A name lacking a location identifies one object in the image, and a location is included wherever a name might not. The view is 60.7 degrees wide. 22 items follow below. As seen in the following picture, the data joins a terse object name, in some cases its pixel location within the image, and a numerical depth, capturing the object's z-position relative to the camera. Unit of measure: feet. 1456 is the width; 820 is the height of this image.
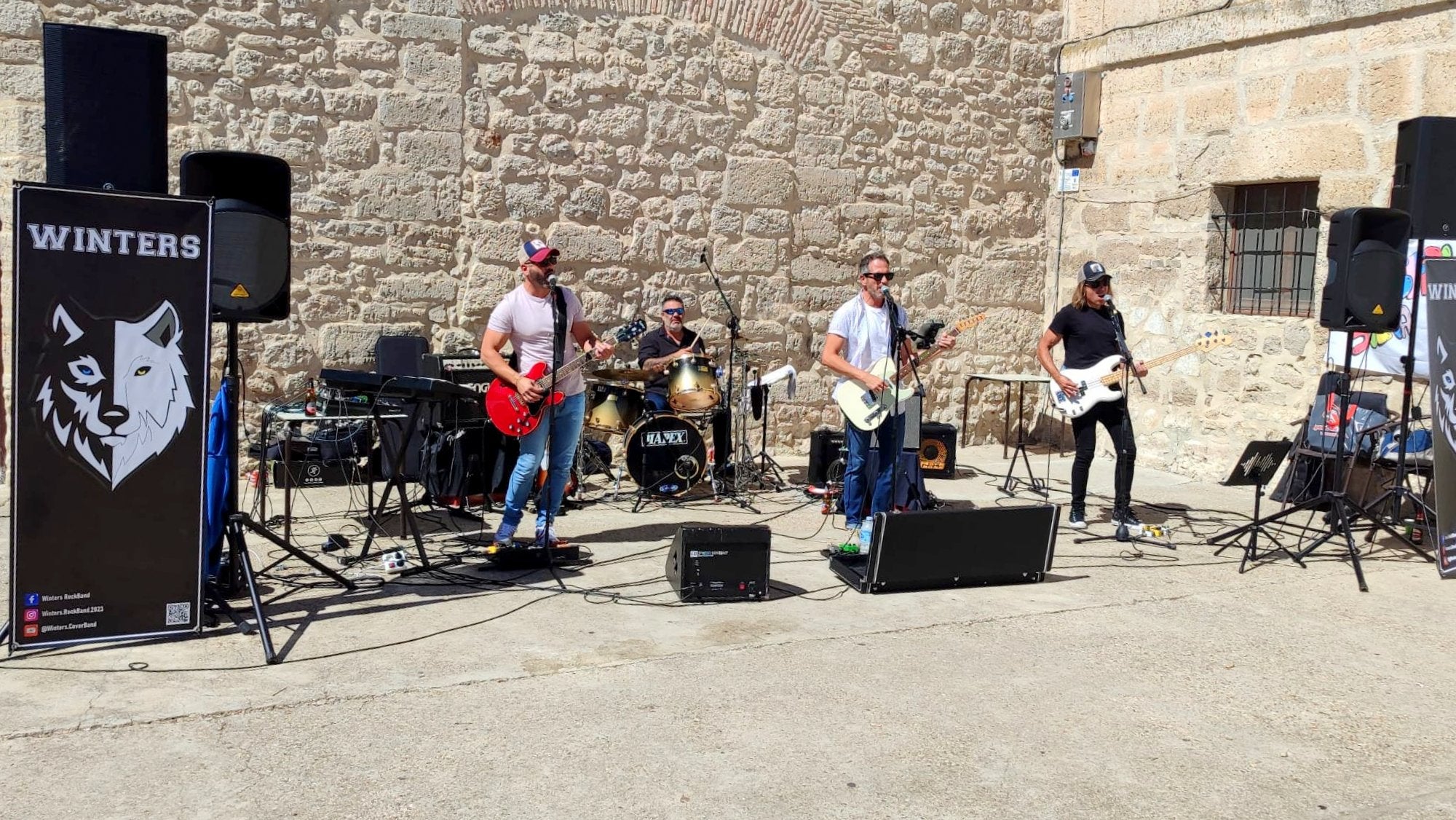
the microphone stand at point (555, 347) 20.79
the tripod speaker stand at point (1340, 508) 22.06
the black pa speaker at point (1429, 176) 23.04
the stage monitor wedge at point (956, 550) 19.79
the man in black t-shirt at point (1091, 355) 25.05
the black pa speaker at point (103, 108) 16.20
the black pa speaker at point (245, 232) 17.15
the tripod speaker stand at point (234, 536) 16.94
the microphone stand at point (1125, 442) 24.81
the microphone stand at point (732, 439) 29.40
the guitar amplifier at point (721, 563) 19.11
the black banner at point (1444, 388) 21.89
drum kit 27.89
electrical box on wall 36.06
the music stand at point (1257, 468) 23.06
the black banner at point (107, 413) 15.11
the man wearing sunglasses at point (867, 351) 22.65
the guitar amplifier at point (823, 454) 29.78
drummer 29.66
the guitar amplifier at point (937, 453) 31.99
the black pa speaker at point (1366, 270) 22.39
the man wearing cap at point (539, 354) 21.09
